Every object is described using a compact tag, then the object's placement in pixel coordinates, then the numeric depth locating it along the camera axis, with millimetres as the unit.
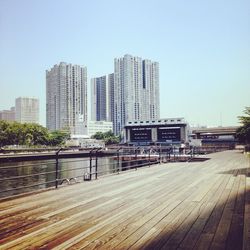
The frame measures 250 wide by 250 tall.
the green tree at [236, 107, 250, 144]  28984
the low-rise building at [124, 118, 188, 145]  149000
